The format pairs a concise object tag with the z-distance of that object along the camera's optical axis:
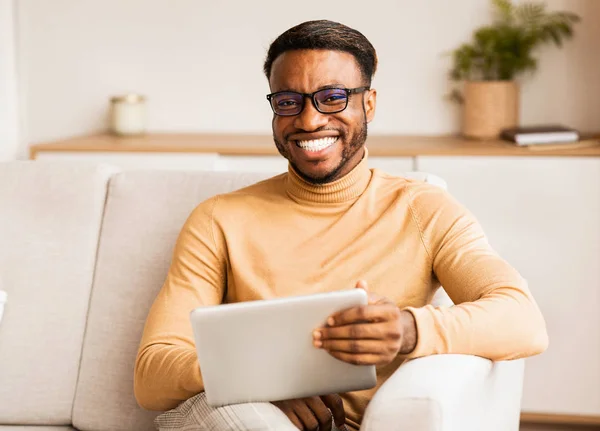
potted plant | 3.12
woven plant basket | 3.11
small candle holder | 3.32
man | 1.66
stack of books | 2.89
